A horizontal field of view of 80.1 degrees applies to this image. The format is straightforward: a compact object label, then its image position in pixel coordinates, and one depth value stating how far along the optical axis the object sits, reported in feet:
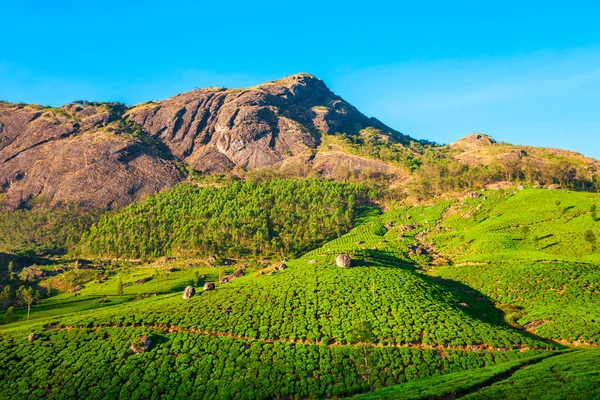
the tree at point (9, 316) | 322.16
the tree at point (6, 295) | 390.28
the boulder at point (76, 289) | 458.05
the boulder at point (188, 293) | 315.17
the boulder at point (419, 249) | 463.83
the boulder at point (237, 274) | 416.61
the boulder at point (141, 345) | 224.74
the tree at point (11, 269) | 509.19
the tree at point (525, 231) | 422.00
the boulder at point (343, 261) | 354.95
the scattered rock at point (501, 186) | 627.17
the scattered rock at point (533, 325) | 247.68
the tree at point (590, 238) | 361.10
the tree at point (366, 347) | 197.16
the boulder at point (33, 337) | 242.62
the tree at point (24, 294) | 381.64
